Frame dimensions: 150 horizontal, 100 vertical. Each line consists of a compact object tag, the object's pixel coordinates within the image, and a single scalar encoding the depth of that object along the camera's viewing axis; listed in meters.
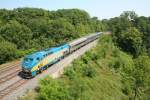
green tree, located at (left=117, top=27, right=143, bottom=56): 44.90
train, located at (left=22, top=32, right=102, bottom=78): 17.17
